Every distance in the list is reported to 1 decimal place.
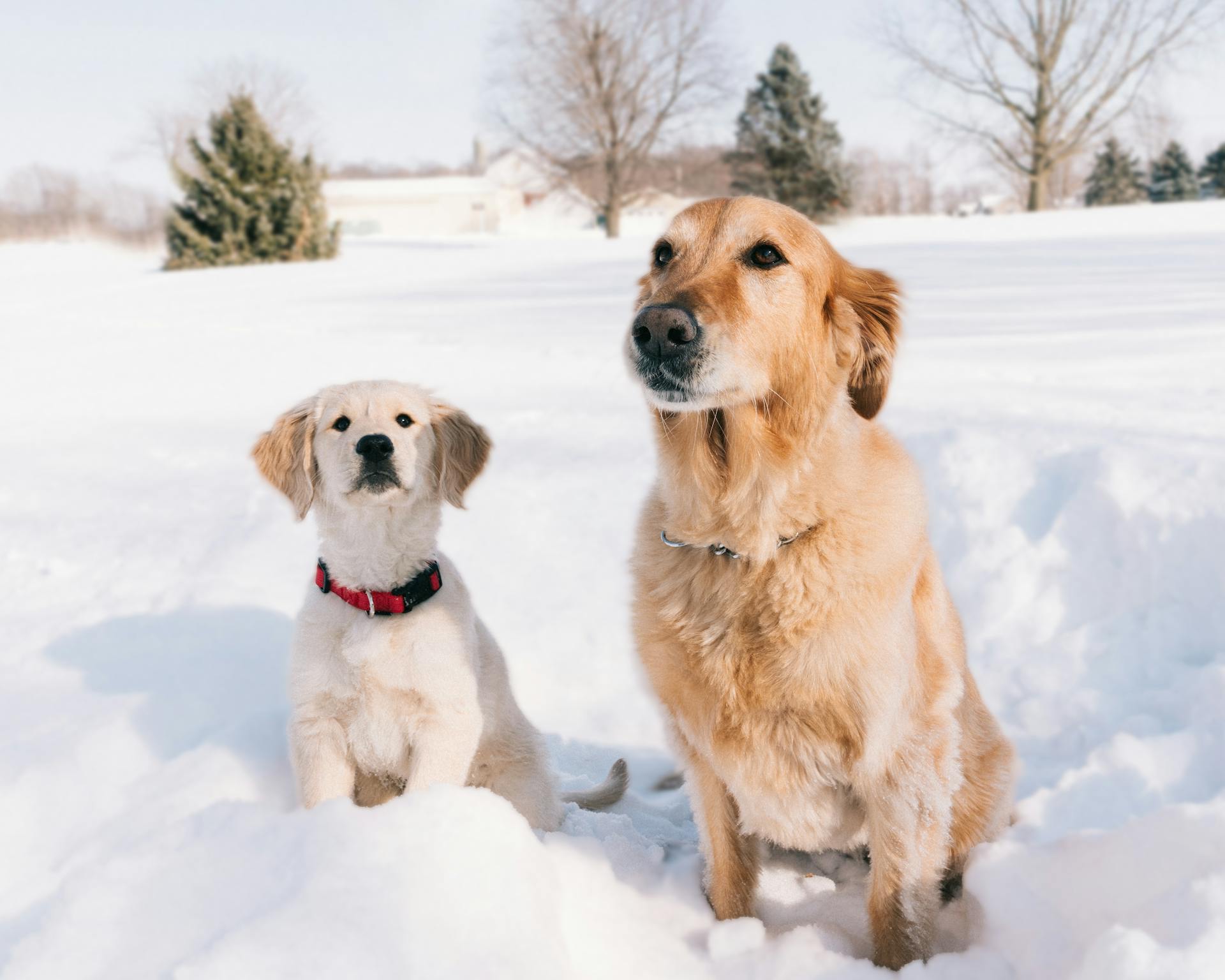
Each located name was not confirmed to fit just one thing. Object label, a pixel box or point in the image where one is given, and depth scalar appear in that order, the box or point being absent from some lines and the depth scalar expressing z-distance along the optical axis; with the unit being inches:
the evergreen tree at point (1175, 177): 1464.1
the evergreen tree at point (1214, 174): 1389.0
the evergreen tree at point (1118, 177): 1496.1
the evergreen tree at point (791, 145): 1195.9
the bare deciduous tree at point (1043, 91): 1034.7
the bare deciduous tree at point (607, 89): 1262.3
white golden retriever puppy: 94.7
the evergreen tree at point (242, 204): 876.6
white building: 2233.0
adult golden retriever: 81.8
